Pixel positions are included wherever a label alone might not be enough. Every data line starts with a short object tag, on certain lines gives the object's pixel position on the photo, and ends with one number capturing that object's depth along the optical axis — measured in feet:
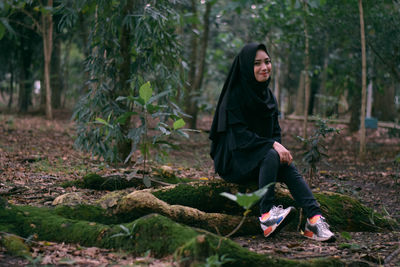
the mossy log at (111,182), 15.49
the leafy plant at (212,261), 7.86
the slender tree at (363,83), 27.48
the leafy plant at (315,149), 16.67
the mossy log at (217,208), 11.55
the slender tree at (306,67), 33.72
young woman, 11.82
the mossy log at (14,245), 9.16
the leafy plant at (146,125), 14.03
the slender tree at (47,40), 40.91
